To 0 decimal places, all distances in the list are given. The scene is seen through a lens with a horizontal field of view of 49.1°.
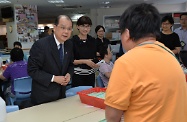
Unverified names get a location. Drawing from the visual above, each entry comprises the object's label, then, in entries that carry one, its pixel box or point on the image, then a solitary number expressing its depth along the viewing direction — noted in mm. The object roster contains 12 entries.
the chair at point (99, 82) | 2883
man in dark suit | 1834
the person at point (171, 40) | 3004
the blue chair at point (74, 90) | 2320
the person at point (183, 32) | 3683
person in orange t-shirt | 800
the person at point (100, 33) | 4118
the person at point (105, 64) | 2865
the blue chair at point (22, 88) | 2861
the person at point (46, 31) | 6047
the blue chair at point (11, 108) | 1771
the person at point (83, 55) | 2502
